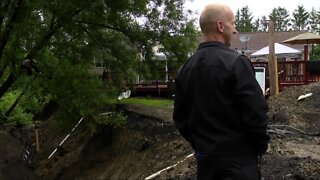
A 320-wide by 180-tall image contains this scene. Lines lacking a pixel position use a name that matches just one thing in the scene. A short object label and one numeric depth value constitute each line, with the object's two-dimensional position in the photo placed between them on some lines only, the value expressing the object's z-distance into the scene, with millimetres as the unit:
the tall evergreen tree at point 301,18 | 79356
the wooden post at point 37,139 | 14742
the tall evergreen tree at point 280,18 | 84456
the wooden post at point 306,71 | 14821
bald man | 2435
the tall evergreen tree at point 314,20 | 73033
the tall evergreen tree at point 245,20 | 73043
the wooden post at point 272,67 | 12421
